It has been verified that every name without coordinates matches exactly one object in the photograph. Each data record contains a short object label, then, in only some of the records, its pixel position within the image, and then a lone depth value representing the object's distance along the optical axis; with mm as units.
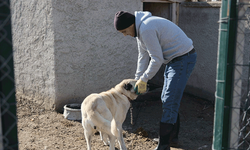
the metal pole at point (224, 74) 2104
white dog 3416
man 3293
